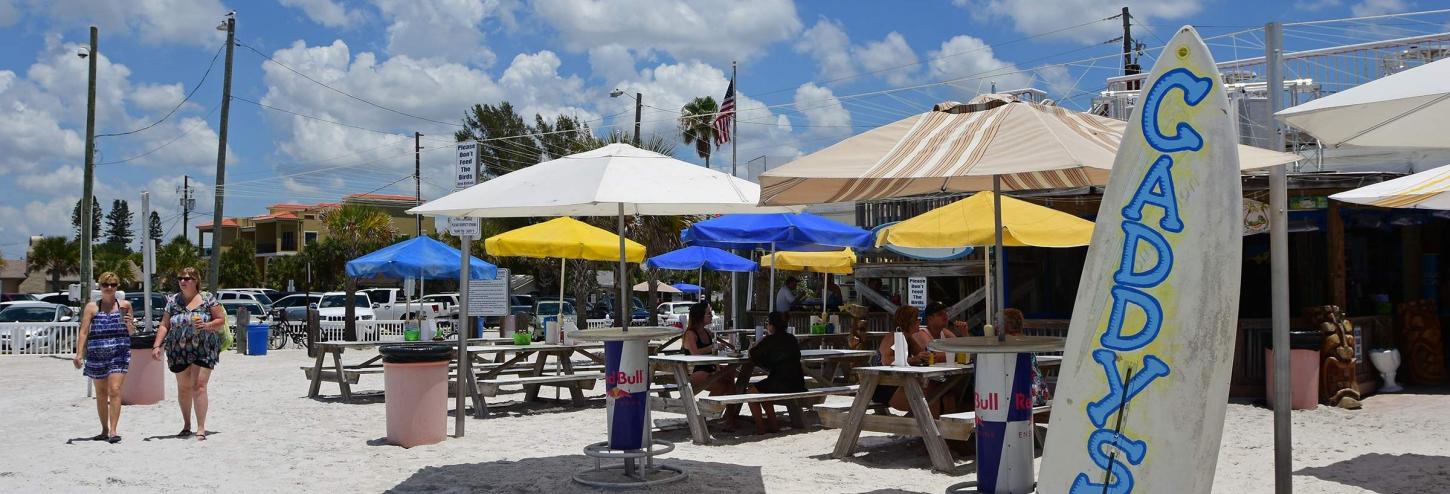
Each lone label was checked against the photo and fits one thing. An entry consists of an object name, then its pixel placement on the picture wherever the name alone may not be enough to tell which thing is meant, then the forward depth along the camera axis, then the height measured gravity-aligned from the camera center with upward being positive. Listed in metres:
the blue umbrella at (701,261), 19.31 +0.31
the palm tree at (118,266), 57.75 +0.52
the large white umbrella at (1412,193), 7.77 +0.63
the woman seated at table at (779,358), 9.38 -0.65
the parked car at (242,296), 33.66 -0.58
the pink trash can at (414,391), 8.97 -0.89
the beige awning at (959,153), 5.24 +0.62
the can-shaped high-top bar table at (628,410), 7.16 -0.83
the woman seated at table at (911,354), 8.73 -0.58
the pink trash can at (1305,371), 10.98 -0.86
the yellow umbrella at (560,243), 13.23 +0.41
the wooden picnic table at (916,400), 7.76 -0.84
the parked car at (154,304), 28.05 -0.71
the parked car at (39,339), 22.73 -1.25
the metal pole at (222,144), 25.41 +2.96
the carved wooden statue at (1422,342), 12.62 -0.67
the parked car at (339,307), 30.70 -0.81
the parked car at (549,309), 33.21 -0.92
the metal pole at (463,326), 9.05 -0.38
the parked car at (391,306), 32.19 -0.79
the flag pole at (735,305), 21.69 -0.50
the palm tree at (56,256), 63.66 +1.14
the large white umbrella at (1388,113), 5.27 +0.82
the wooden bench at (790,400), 8.81 -0.95
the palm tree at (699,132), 40.06 +5.18
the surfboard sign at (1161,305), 3.74 -0.08
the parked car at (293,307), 25.86 -0.80
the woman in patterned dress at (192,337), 9.23 -0.48
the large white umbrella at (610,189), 6.90 +0.56
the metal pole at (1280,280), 5.11 +0.01
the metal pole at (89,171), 23.75 +2.19
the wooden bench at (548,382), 10.86 -1.02
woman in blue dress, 9.32 -0.60
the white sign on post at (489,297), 15.34 -0.26
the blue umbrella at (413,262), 15.46 +0.22
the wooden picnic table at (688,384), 9.20 -0.88
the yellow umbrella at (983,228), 10.15 +0.48
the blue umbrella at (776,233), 11.66 +0.48
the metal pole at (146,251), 14.45 +0.32
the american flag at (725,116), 28.13 +4.00
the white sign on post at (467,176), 9.17 +0.82
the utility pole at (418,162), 42.94 +4.35
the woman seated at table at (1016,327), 7.81 -0.32
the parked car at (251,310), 28.36 -0.87
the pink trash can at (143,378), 12.12 -1.07
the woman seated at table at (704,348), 9.98 -0.62
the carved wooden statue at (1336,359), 11.22 -0.76
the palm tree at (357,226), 40.06 +1.80
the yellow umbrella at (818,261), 17.94 +0.29
